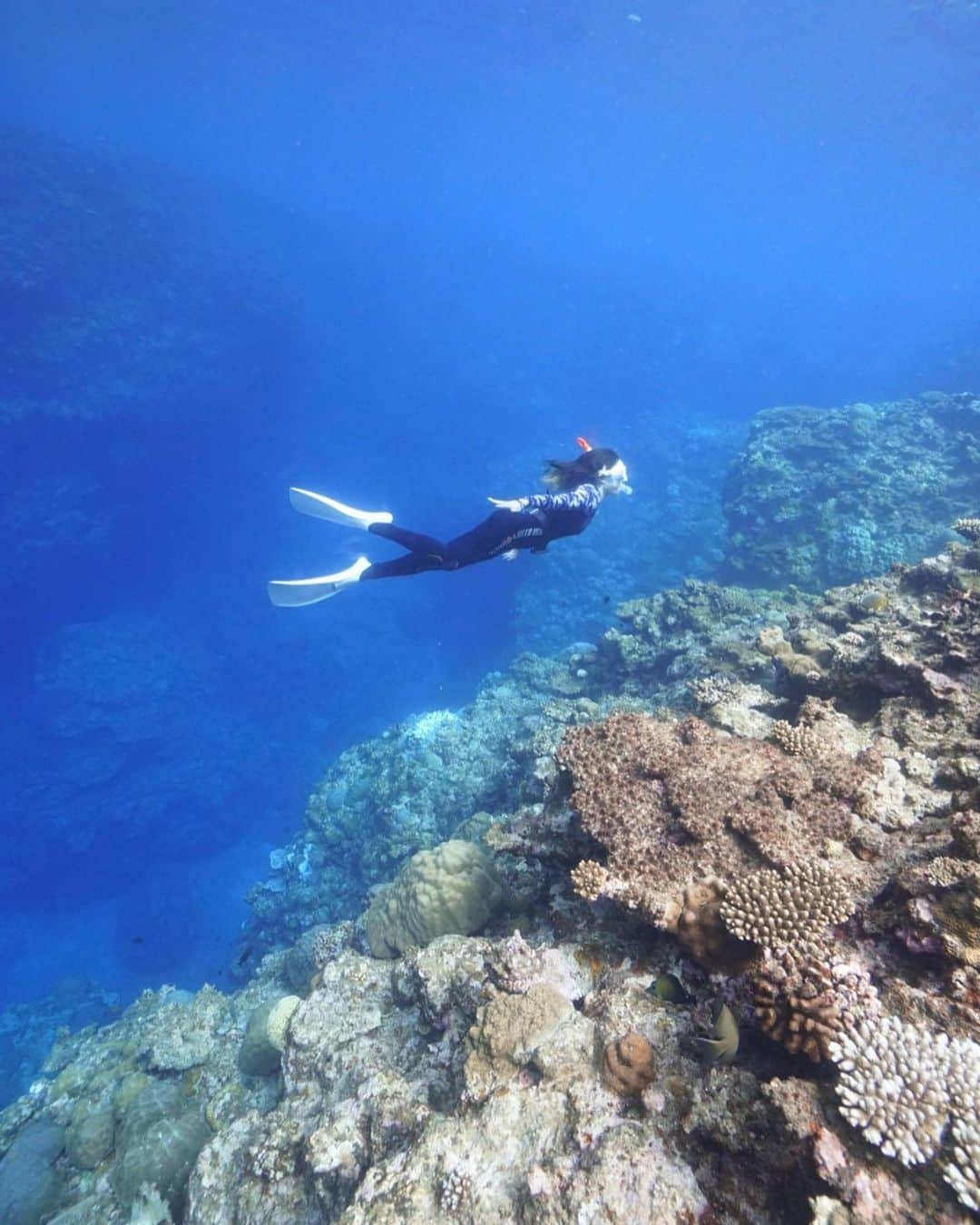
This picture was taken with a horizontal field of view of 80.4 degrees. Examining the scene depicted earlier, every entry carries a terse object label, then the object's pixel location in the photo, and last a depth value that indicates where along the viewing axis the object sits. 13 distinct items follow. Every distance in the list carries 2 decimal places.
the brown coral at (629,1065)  3.32
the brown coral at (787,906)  3.45
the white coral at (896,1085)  2.43
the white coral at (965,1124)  2.23
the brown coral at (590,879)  4.16
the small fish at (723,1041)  3.16
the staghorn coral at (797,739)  5.30
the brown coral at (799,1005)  2.94
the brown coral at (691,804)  4.15
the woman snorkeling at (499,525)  7.73
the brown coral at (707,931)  3.65
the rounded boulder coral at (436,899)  6.24
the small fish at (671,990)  3.74
